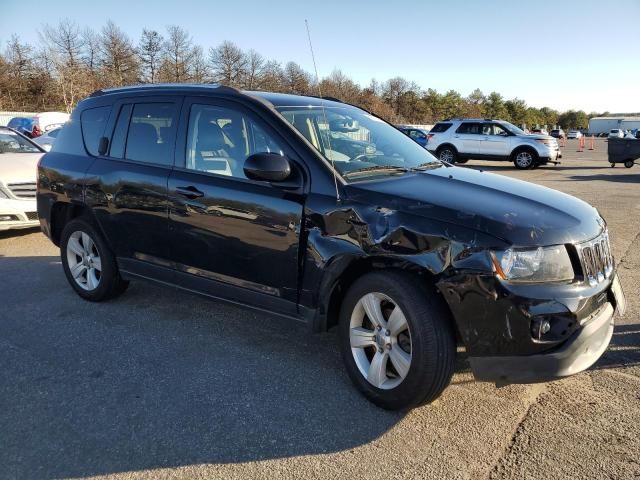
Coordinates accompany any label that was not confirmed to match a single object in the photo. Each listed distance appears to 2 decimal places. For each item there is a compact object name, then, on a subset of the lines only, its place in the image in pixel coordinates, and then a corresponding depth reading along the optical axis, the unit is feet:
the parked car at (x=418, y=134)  84.74
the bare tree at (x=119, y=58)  187.62
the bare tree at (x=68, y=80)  140.68
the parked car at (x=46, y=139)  46.69
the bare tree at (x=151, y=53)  195.83
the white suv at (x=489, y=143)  66.39
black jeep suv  8.55
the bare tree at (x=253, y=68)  183.79
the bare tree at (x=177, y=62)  177.06
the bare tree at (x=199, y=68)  180.84
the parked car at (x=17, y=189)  23.22
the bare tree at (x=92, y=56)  192.11
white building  330.59
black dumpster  62.75
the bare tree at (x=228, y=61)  187.52
